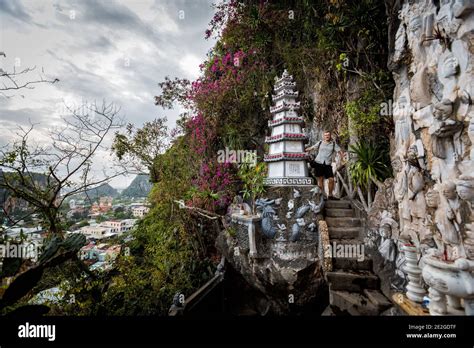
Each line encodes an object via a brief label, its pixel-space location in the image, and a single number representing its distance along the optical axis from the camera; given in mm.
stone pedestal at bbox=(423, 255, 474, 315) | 1562
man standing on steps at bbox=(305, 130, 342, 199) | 4652
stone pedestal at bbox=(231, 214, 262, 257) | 3896
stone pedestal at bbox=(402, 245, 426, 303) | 2176
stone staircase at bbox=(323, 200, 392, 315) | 2688
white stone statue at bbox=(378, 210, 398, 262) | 2971
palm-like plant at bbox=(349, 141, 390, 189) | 3664
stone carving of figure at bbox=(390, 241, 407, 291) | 2684
